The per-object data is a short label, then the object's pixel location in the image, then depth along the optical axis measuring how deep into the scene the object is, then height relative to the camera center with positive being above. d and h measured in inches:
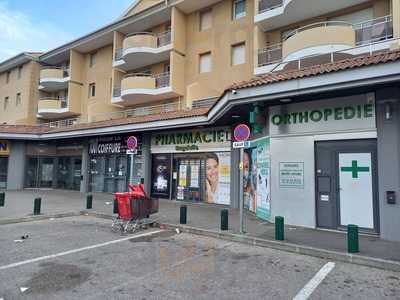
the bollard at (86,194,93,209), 506.9 -51.4
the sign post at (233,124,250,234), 318.3 +39.6
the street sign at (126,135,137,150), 436.5 +43.4
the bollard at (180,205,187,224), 374.0 -50.9
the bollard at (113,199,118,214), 453.7 -55.4
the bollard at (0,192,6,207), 507.2 -46.8
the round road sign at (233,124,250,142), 320.7 +45.0
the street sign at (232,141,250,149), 317.4 +32.6
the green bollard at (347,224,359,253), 247.4 -51.8
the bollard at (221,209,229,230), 335.9 -50.2
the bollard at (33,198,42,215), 442.4 -50.7
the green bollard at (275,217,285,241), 289.2 -51.9
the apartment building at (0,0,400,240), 319.3 +91.5
